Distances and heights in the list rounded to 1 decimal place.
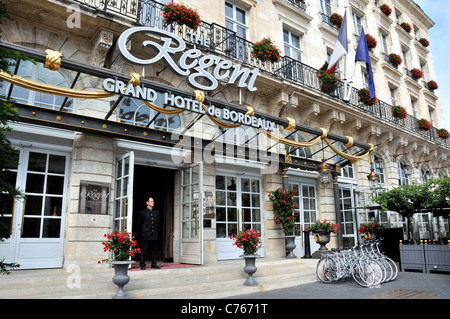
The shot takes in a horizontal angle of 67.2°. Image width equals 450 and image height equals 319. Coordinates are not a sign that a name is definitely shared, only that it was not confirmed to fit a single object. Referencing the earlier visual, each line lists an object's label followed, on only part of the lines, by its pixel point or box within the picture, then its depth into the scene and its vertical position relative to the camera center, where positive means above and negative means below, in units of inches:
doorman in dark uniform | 290.4 -0.3
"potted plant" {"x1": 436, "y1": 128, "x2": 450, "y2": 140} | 761.0 +203.7
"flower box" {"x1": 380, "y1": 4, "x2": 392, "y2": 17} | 754.8 +475.3
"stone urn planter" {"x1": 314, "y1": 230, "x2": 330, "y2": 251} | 376.2 -11.6
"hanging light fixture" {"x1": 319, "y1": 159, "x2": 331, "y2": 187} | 439.8 +69.5
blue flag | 514.8 +258.0
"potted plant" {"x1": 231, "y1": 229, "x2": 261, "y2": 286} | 272.2 -15.4
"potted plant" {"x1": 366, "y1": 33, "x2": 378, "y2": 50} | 652.1 +350.5
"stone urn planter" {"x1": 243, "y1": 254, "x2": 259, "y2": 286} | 269.7 -31.7
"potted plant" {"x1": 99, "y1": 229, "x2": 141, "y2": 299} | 214.4 -16.7
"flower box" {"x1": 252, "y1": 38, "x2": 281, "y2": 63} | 419.5 +213.6
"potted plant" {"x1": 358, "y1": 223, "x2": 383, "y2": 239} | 453.1 -2.6
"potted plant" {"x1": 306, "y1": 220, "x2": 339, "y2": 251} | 376.8 -5.0
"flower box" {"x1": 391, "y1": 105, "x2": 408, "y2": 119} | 613.3 +202.5
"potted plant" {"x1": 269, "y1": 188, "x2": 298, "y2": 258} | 392.8 +19.4
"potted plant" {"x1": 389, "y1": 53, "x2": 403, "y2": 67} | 728.3 +353.7
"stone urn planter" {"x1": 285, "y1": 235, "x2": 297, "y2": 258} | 382.6 -19.4
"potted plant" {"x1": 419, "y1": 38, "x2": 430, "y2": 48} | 884.7 +472.8
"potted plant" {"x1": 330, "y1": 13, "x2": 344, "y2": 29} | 596.1 +358.9
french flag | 478.6 +248.3
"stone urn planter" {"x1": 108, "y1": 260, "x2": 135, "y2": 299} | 213.1 -30.5
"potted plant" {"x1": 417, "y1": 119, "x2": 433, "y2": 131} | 693.9 +204.2
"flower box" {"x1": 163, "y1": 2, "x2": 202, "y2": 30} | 346.3 +214.6
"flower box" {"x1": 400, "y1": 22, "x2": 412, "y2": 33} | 819.4 +475.1
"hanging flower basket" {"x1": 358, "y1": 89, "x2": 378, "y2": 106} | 544.7 +203.4
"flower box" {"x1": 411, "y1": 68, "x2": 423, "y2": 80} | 802.8 +355.0
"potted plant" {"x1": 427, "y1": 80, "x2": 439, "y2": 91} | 868.6 +353.8
